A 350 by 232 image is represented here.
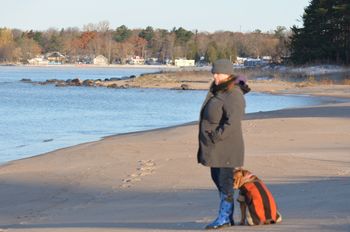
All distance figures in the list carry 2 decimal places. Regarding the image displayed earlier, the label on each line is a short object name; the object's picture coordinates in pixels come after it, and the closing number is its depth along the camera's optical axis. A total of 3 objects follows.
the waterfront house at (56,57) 195.82
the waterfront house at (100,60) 187.62
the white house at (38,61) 189.01
